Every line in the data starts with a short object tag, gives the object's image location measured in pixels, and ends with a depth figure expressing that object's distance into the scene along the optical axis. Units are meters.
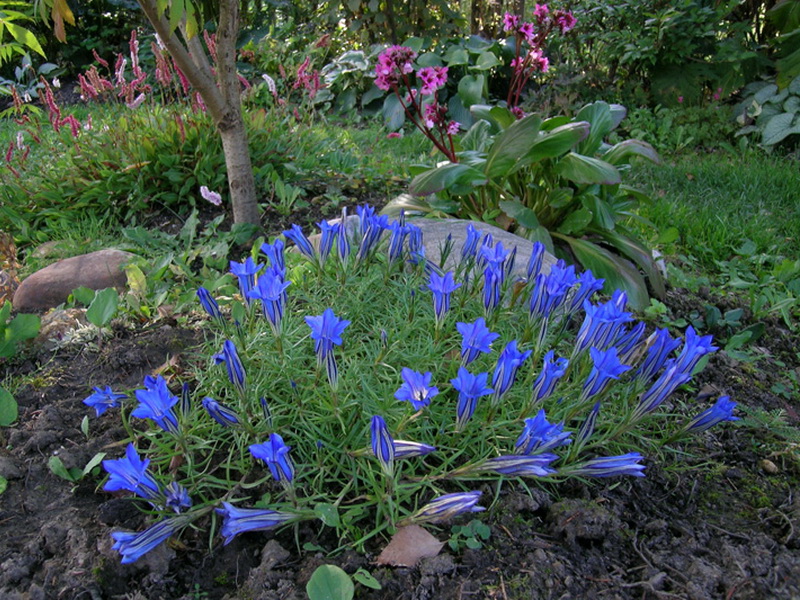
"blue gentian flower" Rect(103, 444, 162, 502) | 0.42
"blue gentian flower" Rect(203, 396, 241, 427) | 0.48
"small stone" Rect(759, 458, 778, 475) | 0.60
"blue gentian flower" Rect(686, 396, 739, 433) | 0.52
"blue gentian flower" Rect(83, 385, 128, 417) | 0.49
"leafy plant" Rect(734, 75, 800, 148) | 1.86
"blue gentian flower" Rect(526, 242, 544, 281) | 0.66
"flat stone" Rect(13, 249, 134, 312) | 0.93
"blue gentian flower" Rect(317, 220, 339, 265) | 0.67
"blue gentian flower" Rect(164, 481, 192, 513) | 0.46
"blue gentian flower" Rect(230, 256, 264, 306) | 0.56
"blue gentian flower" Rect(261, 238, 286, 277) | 0.60
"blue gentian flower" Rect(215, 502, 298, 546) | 0.43
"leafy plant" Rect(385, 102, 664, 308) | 0.91
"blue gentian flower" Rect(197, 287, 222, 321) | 0.58
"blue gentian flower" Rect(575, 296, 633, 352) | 0.53
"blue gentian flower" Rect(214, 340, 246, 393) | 0.49
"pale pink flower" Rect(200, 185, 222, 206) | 1.12
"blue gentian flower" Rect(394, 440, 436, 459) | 0.46
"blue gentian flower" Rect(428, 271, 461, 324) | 0.55
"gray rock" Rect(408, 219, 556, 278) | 0.85
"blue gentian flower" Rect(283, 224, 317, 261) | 0.64
